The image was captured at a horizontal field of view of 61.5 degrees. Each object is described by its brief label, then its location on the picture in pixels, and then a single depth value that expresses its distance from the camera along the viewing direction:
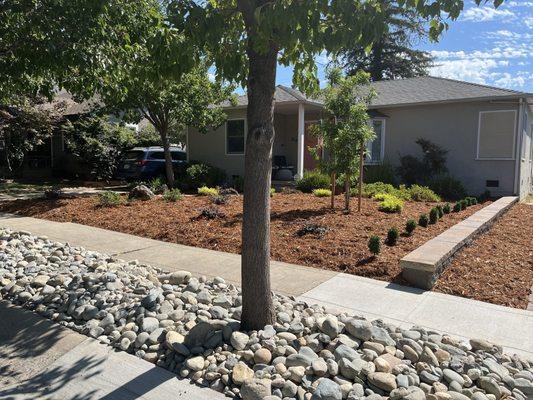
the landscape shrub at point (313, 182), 14.26
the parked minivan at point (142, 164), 17.34
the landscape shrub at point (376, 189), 12.70
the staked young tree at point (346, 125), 9.70
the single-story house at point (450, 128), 14.78
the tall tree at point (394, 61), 39.50
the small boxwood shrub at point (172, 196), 12.05
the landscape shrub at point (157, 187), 14.24
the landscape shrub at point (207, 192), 13.32
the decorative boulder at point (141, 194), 12.38
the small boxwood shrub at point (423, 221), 8.32
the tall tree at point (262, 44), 2.73
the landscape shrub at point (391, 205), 9.94
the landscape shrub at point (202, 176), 16.23
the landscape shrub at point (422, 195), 12.85
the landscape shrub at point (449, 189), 14.34
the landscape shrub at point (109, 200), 11.23
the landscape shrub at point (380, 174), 15.62
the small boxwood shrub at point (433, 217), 8.70
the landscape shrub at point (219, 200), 11.32
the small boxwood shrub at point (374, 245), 6.33
